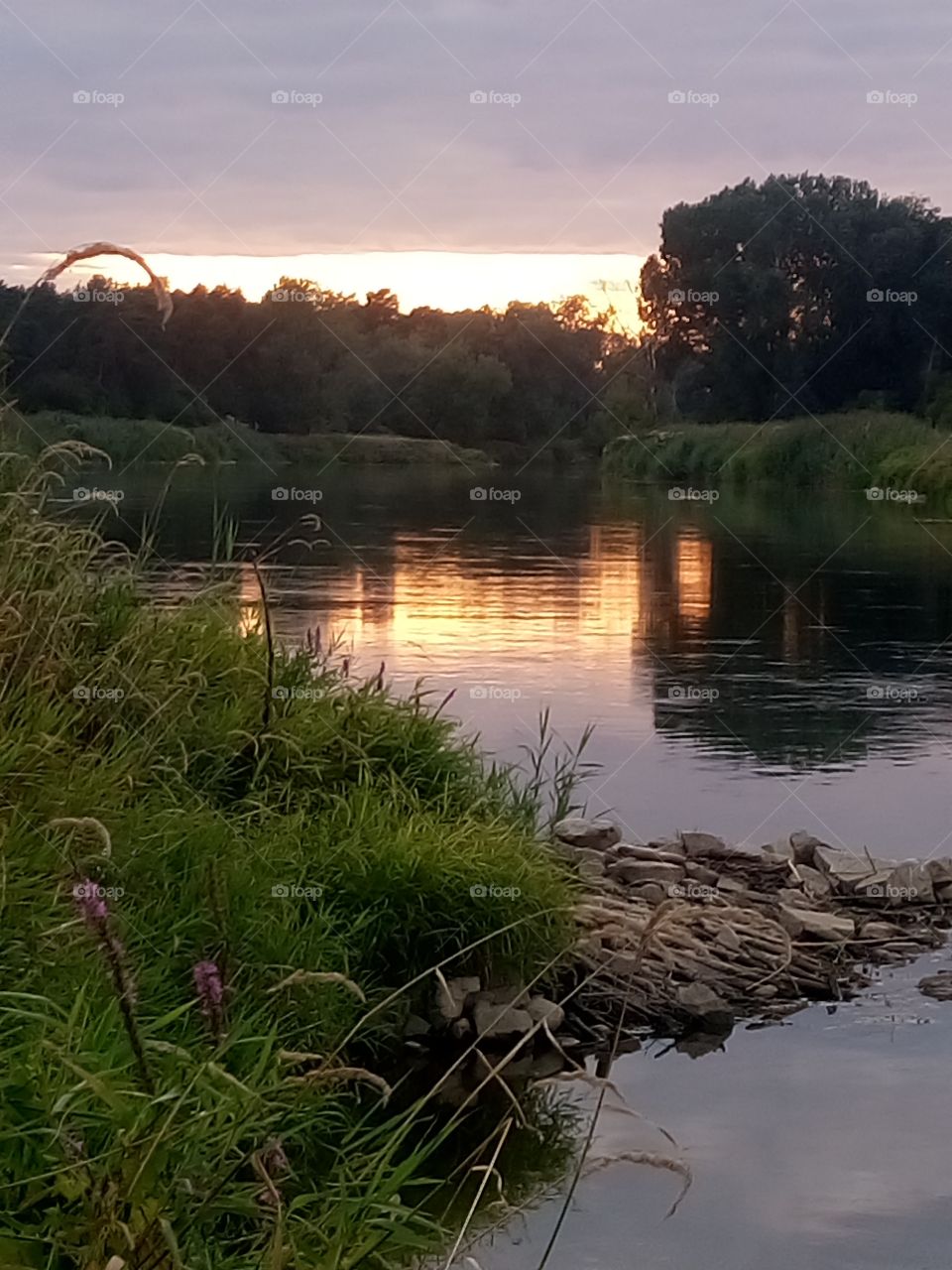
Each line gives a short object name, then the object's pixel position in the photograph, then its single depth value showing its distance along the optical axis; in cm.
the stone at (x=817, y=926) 819
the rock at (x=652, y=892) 830
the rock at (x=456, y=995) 623
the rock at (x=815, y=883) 884
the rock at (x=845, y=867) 898
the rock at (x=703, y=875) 880
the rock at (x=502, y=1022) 638
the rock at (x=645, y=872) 870
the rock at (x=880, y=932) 835
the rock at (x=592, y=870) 820
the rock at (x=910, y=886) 887
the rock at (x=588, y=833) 912
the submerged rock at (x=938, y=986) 765
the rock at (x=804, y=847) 943
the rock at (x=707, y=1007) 727
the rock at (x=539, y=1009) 653
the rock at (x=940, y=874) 914
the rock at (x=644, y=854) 912
